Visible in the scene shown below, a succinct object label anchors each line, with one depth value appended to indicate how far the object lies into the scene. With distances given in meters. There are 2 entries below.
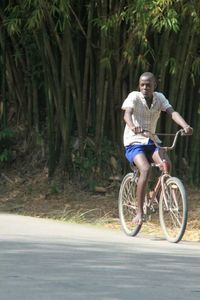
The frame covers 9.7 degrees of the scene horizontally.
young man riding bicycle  13.04
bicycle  12.58
